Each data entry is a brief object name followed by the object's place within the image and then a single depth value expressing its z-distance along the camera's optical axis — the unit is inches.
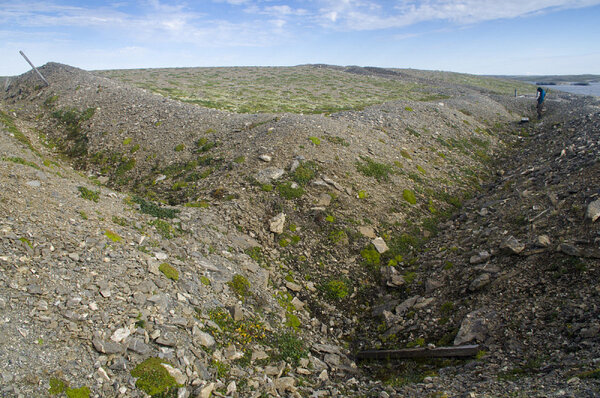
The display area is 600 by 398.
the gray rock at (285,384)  337.4
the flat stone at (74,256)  375.6
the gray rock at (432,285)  505.0
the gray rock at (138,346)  310.5
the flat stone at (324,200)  657.0
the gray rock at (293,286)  502.1
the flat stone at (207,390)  297.3
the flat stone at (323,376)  368.5
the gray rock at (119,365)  291.0
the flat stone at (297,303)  475.5
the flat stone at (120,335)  311.3
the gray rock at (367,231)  620.7
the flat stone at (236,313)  399.5
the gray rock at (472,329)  391.5
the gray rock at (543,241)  471.8
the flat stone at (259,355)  362.5
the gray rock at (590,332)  335.6
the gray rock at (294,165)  721.8
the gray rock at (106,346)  298.4
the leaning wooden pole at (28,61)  1433.6
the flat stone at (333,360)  401.4
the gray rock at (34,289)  320.5
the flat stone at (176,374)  302.7
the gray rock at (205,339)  349.4
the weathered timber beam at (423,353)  376.8
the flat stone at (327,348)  417.7
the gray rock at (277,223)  589.6
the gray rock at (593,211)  474.6
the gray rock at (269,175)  685.9
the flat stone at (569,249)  432.9
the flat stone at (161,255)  437.4
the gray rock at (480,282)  458.3
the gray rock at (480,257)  511.7
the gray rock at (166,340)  326.3
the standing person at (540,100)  1771.7
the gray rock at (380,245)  598.5
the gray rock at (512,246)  485.1
